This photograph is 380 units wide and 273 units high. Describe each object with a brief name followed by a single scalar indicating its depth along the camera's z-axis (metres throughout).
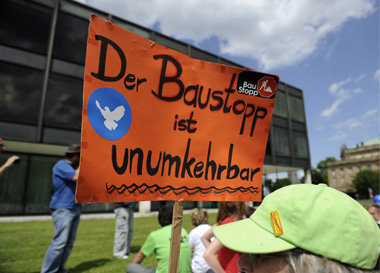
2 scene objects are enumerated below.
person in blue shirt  3.47
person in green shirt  2.71
